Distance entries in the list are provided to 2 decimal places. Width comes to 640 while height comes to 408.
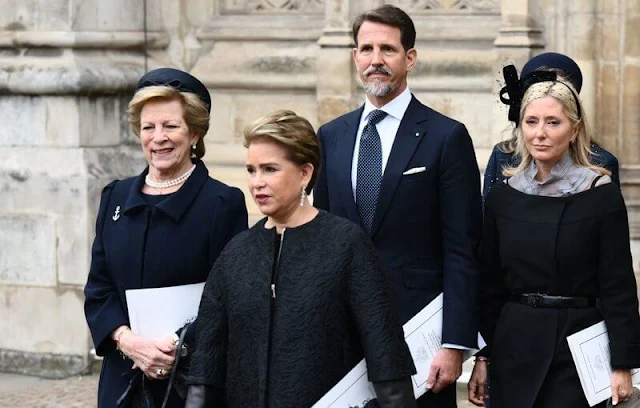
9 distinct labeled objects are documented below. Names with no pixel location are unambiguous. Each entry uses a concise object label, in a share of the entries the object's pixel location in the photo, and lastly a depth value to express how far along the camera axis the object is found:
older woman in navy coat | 9.52
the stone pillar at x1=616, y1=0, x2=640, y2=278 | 16.05
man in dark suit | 9.78
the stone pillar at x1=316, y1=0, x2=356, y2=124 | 17.62
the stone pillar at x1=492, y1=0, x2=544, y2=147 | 16.28
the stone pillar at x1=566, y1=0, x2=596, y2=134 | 16.03
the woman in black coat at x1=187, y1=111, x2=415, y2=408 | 7.99
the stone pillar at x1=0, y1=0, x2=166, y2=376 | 17.25
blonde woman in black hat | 9.54
